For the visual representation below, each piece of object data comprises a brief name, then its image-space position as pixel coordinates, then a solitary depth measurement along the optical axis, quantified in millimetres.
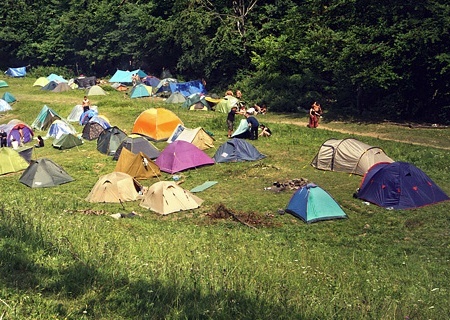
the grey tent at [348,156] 18547
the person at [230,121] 24750
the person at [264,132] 24358
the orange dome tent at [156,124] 25406
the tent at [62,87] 43188
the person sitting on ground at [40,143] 25920
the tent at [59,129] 27097
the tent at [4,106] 35384
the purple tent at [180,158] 20250
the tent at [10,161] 21500
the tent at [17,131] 26141
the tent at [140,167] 19844
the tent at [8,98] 37844
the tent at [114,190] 17375
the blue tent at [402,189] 15406
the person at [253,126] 23531
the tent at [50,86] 43934
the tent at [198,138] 22641
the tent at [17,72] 53000
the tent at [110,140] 23344
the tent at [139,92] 39562
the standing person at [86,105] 30531
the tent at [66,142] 25017
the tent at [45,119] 29328
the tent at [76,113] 31000
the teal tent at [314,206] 14859
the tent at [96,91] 40156
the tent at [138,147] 21719
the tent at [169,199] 16203
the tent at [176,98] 36097
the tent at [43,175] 19359
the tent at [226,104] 32031
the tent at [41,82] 46469
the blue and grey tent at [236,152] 20953
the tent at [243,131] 24016
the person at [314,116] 25719
